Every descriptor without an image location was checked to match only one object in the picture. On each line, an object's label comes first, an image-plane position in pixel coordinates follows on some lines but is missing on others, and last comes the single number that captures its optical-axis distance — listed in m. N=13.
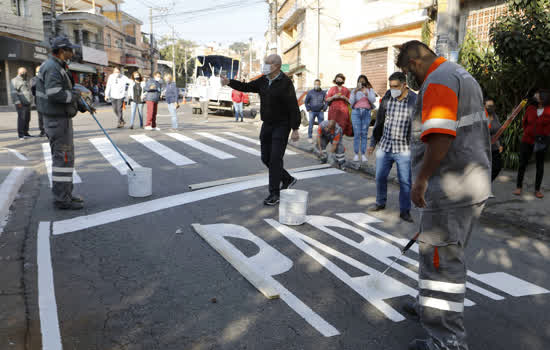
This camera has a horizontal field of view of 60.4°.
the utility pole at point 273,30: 21.27
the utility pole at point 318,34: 29.84
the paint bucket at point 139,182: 6.90
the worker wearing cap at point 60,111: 5.95
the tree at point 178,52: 79.56
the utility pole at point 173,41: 71.44
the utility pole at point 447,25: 7.69
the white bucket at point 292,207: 5.65
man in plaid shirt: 6.19
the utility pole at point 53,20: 32.32
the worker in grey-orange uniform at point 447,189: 2.81
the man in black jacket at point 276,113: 6.69
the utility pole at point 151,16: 64.39
